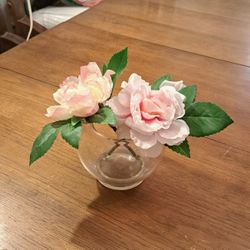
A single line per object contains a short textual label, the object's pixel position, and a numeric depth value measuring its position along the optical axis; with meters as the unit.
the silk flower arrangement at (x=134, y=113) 0.49
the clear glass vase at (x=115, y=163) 0.62
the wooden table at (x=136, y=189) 0.58
